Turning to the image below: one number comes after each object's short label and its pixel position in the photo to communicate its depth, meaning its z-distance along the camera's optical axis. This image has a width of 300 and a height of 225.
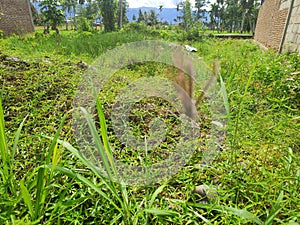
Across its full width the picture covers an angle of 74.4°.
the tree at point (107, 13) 13.20
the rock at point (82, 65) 2.36
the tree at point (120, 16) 12.23
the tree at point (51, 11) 12.84
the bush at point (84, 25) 13.74
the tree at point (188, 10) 9.74
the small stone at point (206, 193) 0.77
